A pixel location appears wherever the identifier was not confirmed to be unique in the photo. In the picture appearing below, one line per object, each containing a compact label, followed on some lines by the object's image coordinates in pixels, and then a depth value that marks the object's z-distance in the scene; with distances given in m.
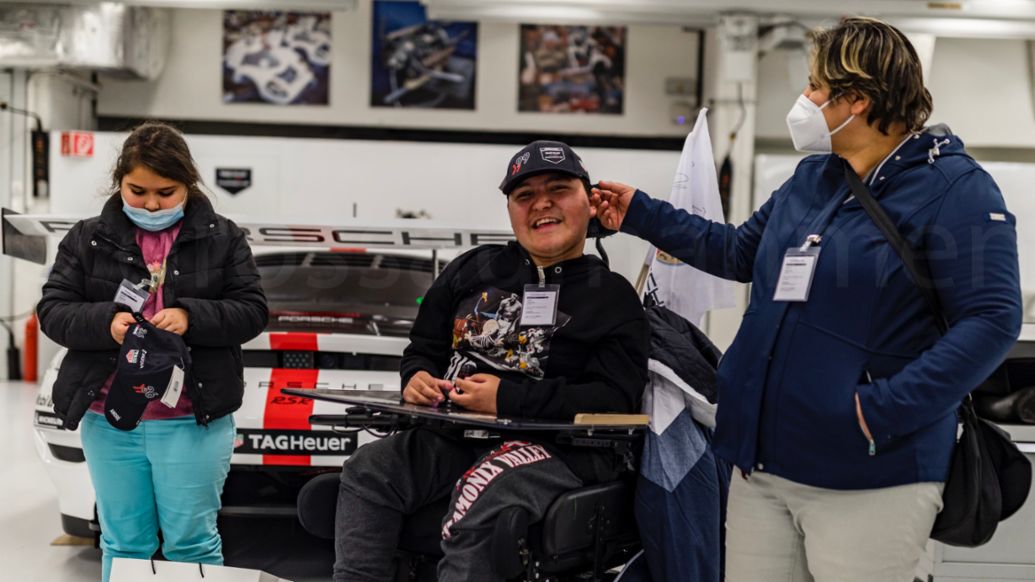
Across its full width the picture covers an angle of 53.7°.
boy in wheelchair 2.19
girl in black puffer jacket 2.50
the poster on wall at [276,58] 10.11
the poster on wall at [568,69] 10.17
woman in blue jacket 1.68
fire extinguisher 9.17
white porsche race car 3.20
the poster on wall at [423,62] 10.09
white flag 2.89
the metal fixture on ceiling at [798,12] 7.73
